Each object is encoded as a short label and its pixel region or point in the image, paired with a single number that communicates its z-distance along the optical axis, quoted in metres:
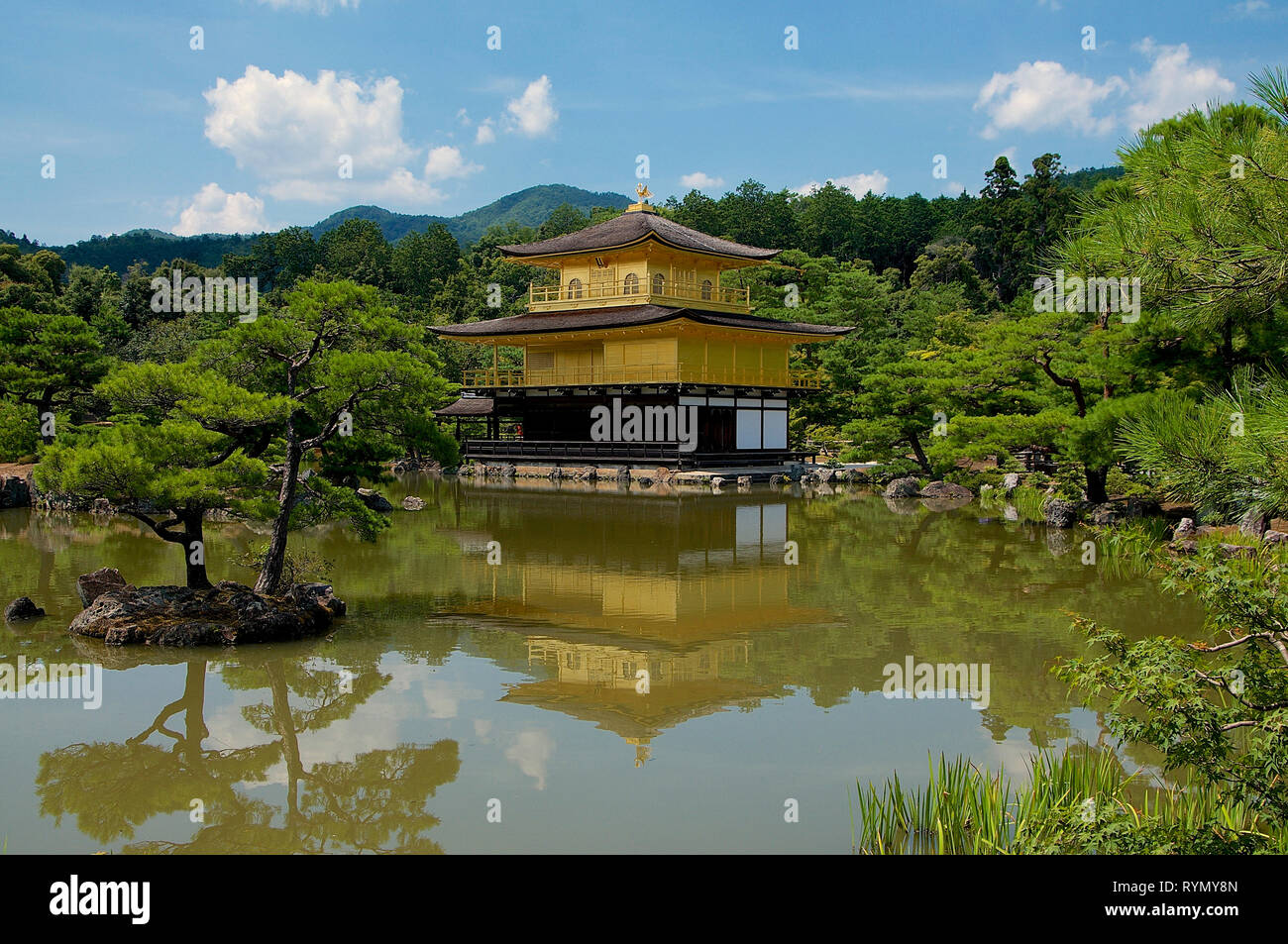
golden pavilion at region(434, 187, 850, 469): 29.78
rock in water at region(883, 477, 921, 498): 25.23
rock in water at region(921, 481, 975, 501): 24.72
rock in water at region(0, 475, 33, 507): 22.12
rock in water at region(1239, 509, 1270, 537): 11.01
